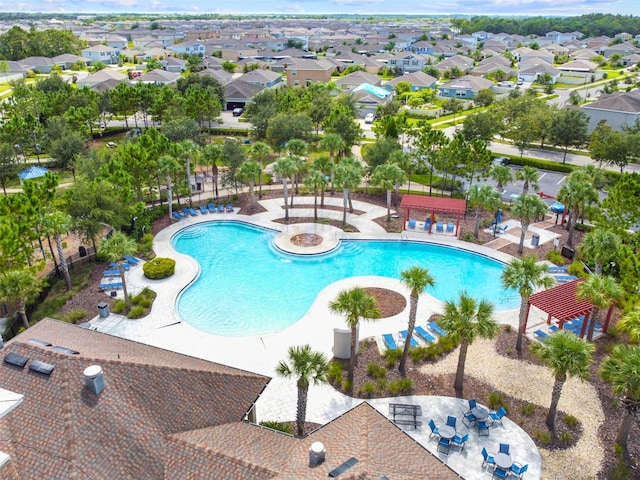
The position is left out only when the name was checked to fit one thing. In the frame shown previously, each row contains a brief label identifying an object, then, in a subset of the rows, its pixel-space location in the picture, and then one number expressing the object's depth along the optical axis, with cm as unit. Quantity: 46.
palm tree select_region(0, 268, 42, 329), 2578
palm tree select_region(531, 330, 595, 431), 2041
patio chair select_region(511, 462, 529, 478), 1917
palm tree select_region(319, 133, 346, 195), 4866
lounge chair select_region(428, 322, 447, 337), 2875
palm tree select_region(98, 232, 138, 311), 3002
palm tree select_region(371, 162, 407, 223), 4212
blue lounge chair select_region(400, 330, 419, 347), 2798
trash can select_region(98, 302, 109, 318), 2995
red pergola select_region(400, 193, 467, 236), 4141
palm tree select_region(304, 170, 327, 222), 4216
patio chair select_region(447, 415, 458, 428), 2175
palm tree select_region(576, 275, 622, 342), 2528
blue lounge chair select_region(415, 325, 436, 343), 2823
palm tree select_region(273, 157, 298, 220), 4266
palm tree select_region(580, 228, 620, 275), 2991
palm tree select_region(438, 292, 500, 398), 2234
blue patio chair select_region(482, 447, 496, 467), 1981
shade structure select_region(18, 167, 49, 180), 4881
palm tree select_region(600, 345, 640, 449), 1942
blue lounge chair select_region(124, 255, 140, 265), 3694
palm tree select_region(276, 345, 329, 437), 1925
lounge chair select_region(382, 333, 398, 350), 2735
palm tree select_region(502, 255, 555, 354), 2536
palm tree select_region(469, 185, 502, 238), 3872
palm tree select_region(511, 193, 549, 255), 3525
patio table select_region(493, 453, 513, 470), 1914
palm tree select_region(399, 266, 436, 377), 2403
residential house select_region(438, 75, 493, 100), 10362
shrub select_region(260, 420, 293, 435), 2111
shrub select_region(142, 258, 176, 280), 3447
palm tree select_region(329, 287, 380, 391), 2238
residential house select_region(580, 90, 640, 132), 6975
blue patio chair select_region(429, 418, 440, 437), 2131
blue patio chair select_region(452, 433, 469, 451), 2069
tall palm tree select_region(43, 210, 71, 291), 3041
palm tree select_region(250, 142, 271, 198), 4772
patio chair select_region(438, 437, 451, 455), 2072
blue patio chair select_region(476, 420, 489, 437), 2161
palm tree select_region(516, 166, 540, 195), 4400
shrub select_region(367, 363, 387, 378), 2520
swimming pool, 3161
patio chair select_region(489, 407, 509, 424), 2220
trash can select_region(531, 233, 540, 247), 4000
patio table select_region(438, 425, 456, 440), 2069
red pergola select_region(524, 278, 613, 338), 2809
